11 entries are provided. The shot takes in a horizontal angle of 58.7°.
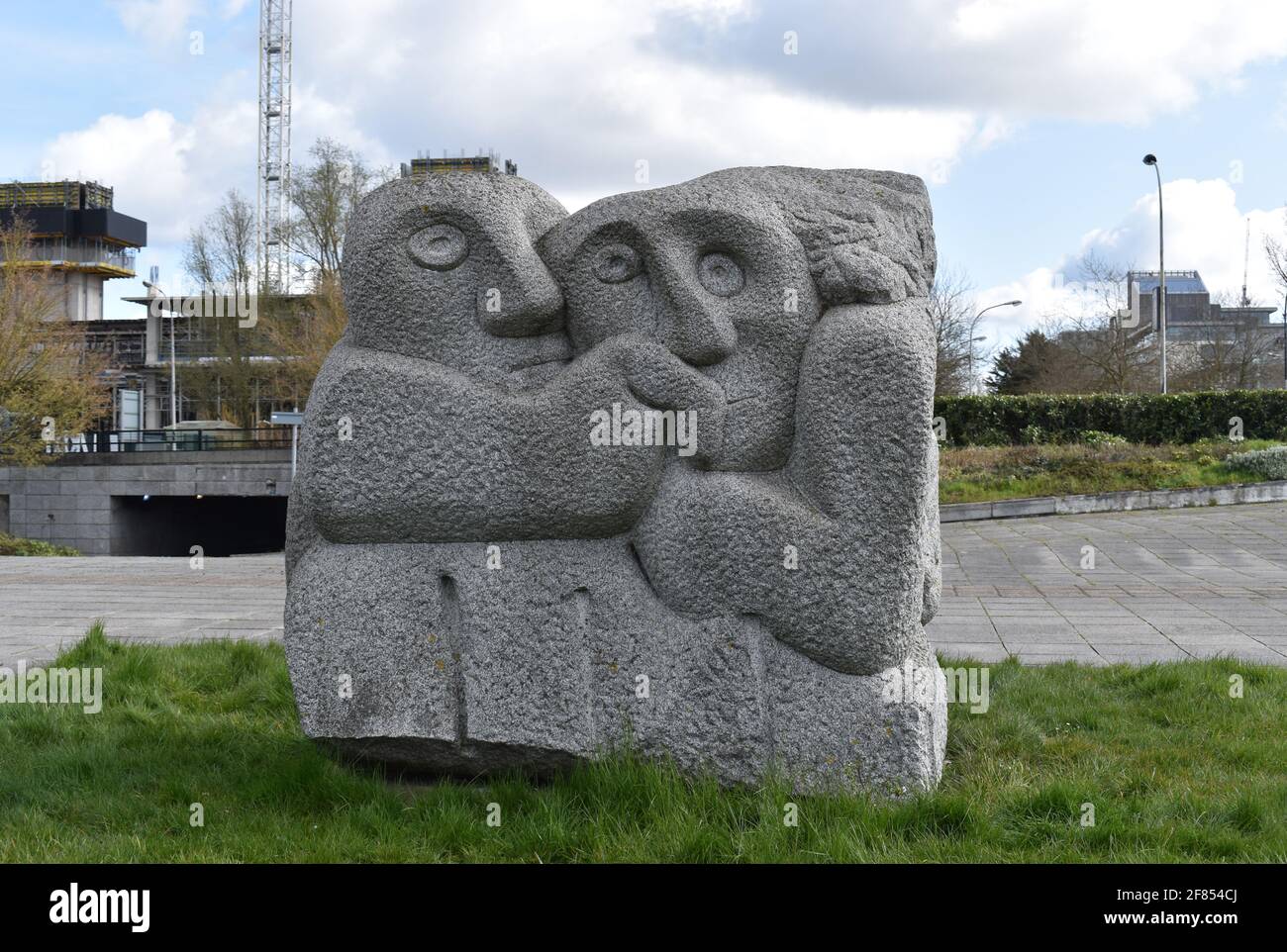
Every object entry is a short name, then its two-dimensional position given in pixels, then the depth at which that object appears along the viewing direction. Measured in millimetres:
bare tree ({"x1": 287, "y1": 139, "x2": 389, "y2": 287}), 38500
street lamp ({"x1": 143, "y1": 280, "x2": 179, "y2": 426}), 35625
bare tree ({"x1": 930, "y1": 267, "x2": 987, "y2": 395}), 35312
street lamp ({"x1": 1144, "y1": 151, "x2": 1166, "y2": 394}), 27781
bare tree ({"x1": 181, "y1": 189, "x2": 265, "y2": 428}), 38906
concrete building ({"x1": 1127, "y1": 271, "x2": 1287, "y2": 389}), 36938
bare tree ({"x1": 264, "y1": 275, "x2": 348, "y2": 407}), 32375
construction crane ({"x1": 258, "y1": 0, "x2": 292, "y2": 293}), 50250
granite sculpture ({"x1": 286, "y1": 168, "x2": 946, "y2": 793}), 4070
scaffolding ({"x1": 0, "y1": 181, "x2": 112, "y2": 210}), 55531
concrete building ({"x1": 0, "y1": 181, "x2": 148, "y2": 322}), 54031
